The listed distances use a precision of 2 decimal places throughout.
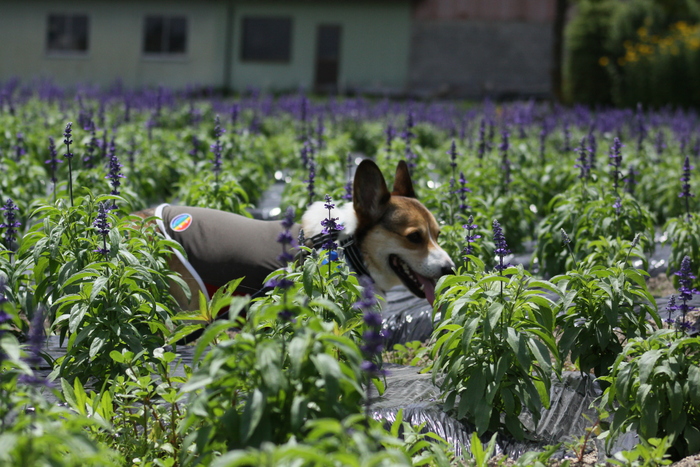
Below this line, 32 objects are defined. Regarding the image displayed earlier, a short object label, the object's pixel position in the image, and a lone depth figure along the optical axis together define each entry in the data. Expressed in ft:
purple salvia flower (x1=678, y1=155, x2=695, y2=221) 36.45
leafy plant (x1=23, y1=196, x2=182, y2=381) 23.65
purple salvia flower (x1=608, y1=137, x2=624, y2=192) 36.73
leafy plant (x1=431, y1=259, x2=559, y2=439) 22.41
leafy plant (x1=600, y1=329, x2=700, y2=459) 21.44
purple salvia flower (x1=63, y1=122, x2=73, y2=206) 28.43
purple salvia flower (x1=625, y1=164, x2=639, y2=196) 42.64
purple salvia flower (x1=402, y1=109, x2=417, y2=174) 46.09
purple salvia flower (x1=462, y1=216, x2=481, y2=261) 28.98
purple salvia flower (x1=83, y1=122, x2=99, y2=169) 41.02
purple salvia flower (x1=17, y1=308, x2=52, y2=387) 15.72
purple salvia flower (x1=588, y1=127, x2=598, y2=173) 42.49
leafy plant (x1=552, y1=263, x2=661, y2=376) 25.00
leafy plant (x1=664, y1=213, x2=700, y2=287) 34.86
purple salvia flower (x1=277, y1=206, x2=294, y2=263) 17.92
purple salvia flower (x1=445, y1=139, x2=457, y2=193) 39.18
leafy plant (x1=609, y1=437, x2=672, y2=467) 19.57
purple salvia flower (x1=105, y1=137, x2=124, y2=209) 31.09
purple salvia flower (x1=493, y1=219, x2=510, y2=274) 24.18
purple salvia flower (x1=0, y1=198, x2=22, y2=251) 28.53
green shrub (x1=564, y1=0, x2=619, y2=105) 151.23
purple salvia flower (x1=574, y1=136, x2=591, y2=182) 39.11
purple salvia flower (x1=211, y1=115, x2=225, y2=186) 38.42
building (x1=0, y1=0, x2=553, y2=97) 179.11
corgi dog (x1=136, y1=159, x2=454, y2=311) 31.63
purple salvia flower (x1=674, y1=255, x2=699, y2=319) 22.59
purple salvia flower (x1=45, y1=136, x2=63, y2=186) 35.51
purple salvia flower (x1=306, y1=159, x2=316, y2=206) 38.39
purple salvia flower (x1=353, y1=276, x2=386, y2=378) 14.97
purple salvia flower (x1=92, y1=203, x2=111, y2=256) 24.12
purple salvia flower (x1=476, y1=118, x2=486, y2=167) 47.96
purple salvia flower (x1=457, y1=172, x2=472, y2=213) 36.86
